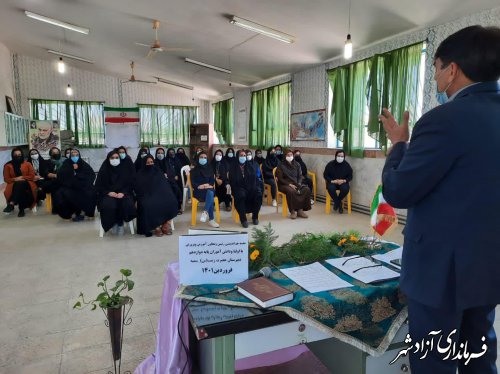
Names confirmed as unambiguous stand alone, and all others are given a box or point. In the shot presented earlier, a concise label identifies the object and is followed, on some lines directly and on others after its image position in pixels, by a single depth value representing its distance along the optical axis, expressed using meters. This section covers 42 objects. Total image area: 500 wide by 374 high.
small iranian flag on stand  1.90
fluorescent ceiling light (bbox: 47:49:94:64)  9.30
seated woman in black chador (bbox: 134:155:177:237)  4.41
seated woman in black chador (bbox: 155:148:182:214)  5.83
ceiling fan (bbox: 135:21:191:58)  5.28
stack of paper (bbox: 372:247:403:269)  1.60
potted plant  1.52
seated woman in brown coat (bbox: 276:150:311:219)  5.51
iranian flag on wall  11.47
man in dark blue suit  0.91
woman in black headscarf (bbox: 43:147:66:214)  5.45
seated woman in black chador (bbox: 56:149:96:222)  5.20
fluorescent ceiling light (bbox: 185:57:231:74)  7.87
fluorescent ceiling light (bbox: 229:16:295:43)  5.00
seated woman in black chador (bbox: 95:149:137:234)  4.42
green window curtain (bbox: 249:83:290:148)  8.23
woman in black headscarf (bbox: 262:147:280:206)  6.72
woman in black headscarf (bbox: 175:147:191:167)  7.26
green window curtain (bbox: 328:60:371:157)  5.89
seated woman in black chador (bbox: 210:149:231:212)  5.97
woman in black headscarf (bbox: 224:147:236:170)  6.34
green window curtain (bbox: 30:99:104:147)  10.82
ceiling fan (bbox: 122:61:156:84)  9.07
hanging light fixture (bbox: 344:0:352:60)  4.08
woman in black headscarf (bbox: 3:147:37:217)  5.68
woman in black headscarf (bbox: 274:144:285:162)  7.16
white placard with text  1.32
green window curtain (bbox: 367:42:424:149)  4.91
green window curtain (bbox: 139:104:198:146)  12.04
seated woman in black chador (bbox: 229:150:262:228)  5.10
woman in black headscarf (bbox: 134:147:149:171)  6.02
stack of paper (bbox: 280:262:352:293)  1.32
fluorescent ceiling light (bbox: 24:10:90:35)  6.27
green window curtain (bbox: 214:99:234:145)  11.03
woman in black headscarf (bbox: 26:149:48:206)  6.14
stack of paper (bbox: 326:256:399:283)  1.41
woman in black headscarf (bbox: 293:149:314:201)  6.91
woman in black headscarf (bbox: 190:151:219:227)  5.12
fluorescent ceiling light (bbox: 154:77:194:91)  10.57
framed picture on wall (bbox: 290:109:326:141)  6.95
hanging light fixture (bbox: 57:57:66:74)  6.78
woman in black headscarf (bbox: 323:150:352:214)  5.89
